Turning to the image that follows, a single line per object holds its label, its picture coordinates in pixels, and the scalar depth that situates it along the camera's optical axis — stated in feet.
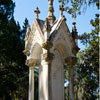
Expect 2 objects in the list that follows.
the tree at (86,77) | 84.90
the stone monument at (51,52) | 32.55
